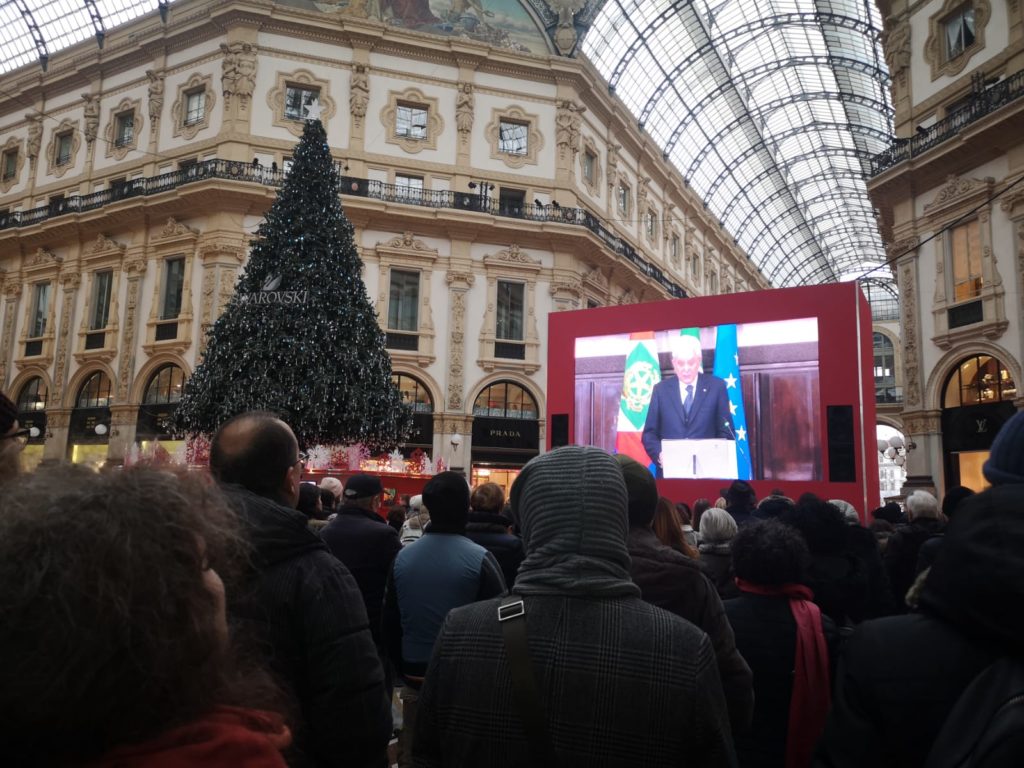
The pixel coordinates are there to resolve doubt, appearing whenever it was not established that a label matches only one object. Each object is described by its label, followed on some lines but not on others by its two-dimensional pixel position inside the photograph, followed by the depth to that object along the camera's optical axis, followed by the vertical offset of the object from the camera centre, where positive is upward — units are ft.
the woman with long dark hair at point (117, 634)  3.28 -0.93
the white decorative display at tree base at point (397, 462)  76.64 -2.30
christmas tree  43.32 +6.00
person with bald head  7.29 -1.97
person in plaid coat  5.80 -1.76
